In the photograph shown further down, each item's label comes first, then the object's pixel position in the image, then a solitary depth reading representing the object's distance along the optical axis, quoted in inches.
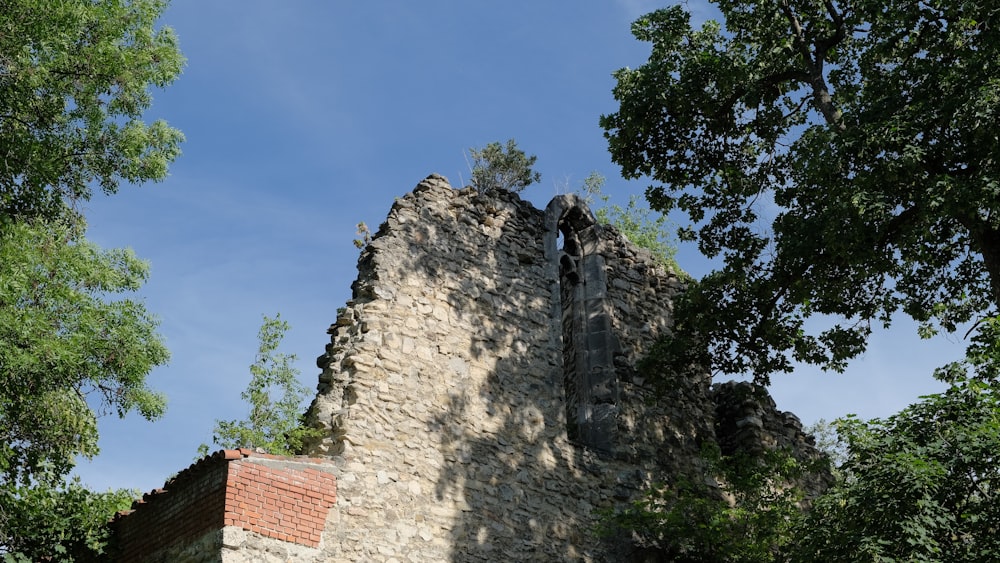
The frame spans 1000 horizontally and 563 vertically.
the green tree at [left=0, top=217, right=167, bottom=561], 418.0
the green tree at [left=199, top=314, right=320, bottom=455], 492.4
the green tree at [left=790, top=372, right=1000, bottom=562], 366.3
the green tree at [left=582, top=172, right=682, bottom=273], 959.8
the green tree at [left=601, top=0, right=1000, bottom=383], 420.2
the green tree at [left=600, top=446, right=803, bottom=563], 447.8
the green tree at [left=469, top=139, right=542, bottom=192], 764.0
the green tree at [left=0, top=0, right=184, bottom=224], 493.7
